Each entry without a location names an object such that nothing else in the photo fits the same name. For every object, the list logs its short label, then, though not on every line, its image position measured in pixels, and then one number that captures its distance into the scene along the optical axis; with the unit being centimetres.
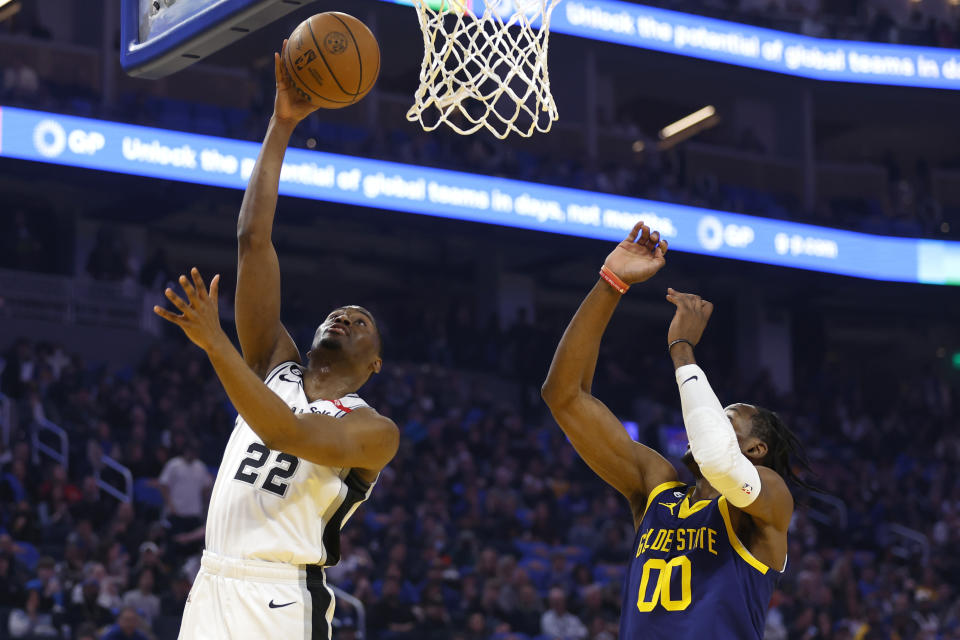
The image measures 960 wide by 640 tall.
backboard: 725
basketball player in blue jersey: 630
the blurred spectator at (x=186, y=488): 1902
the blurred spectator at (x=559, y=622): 1950
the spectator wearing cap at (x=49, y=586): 1609
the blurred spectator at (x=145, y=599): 1640
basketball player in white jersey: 609
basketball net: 910
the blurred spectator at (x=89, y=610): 1593
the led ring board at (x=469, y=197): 2512
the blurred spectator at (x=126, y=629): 1524
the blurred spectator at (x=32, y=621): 1567
